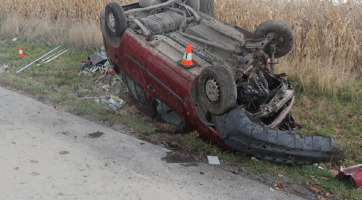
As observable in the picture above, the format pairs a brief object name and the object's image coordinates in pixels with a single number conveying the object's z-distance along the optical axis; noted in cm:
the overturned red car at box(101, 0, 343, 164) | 416
